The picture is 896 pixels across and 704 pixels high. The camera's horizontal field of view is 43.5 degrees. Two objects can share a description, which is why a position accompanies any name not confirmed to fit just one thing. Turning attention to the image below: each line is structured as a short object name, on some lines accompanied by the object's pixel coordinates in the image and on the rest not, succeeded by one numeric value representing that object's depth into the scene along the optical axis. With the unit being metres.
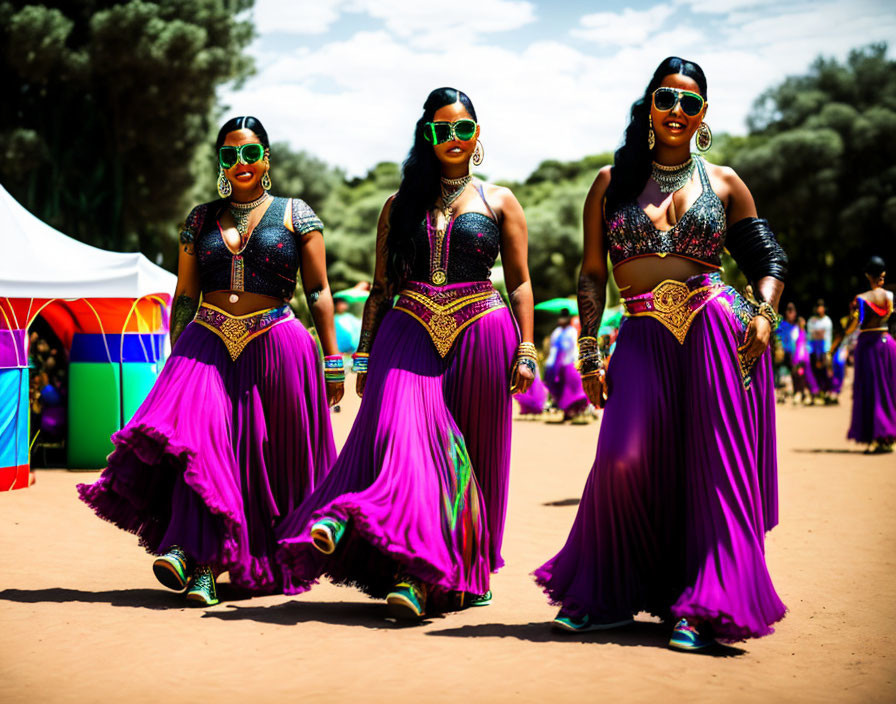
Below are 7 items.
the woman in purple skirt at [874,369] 13.76
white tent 10.72
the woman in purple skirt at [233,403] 5.49
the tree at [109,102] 26.56
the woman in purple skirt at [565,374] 20.31
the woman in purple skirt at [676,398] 4.61
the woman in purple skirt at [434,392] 5.06
